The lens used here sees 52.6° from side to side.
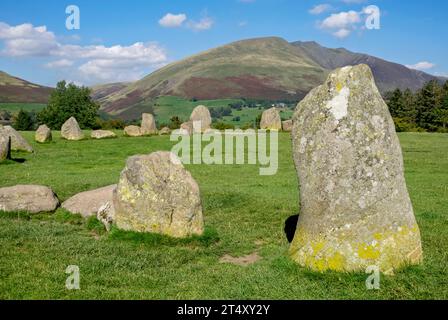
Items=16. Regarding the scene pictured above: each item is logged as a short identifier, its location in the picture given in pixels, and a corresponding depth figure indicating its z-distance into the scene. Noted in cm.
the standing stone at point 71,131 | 4703
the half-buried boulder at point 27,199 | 1623
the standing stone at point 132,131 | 5200
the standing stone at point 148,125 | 5319
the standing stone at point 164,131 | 5445
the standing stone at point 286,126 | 5565
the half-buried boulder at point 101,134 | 4891
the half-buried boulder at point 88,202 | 1628
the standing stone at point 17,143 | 3697
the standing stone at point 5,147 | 3076
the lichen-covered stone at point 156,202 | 1315
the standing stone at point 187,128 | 5106
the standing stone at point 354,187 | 990
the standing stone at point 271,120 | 5559
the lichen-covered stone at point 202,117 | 5495
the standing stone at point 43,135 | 4378
